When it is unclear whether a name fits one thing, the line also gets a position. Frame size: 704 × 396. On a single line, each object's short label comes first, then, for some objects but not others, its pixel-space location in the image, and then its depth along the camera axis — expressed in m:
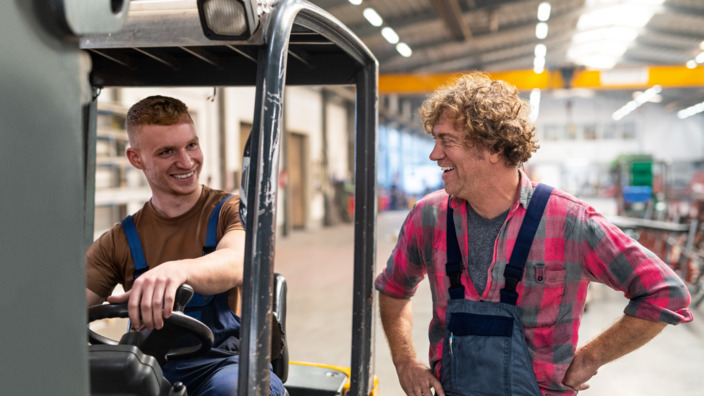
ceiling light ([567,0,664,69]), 16.14
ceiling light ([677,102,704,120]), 29.97
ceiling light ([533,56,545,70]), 21.22
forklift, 0.68
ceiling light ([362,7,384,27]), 12.38
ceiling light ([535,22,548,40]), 16.12
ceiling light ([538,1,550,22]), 13.99
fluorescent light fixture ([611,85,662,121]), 28.00
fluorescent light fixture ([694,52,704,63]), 14.73
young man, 1.96
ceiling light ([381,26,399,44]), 14.02
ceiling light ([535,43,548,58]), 19.09
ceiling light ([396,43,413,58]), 15.89
